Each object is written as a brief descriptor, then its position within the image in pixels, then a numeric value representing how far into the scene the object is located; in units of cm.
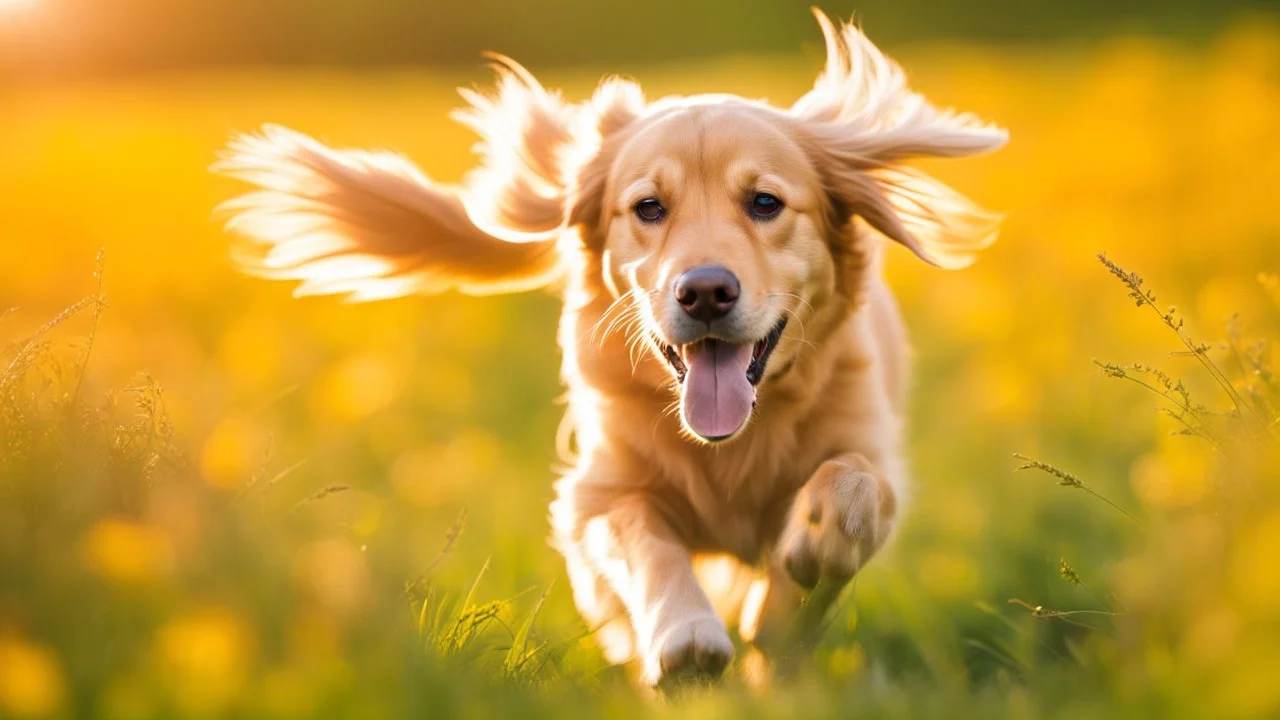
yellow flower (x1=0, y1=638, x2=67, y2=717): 224
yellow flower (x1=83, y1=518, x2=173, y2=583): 241
